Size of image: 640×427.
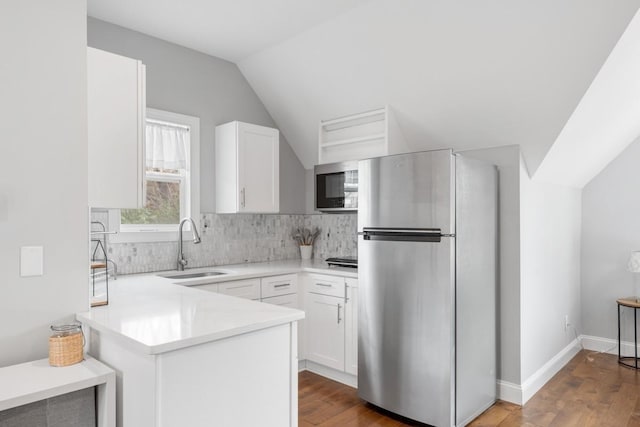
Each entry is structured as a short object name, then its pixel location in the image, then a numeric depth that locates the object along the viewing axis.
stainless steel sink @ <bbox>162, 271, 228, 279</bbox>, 3.31
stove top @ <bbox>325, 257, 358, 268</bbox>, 3.51
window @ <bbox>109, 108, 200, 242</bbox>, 3.42
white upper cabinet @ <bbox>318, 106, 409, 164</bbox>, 3.45
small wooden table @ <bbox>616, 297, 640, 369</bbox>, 3.73
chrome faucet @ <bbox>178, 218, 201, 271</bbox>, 3.53
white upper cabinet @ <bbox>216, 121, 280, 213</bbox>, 3.69
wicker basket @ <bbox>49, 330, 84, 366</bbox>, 1.60
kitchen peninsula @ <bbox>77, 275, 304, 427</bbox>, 1.40
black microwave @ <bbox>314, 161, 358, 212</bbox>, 3.49
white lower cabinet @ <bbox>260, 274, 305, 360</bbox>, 3.38
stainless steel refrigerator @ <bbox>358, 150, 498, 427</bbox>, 2.59
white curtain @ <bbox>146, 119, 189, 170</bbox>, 3.49
